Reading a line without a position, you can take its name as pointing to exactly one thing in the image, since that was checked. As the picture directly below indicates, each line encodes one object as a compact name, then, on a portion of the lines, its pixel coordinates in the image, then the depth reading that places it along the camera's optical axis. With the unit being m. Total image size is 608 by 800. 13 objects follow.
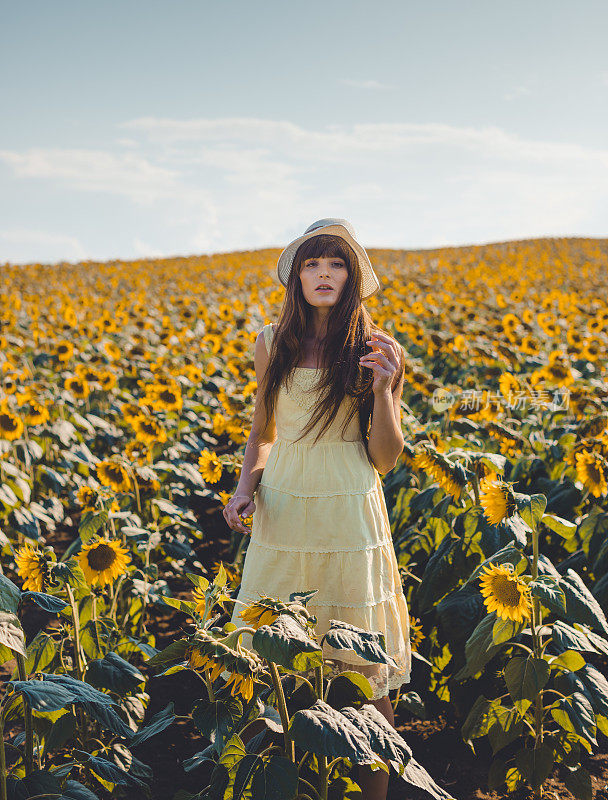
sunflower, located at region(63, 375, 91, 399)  5.55
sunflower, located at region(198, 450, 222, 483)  3.20
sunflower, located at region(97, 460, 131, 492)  3.35
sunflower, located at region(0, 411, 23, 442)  4.25
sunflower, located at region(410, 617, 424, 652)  2.67
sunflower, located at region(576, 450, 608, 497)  2.59
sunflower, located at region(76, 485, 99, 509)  2.89
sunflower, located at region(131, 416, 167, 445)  4.15
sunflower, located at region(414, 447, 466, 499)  2.44
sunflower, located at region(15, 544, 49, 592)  2.03
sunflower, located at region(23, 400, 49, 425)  4.62
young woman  1.98
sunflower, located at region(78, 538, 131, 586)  2.34
